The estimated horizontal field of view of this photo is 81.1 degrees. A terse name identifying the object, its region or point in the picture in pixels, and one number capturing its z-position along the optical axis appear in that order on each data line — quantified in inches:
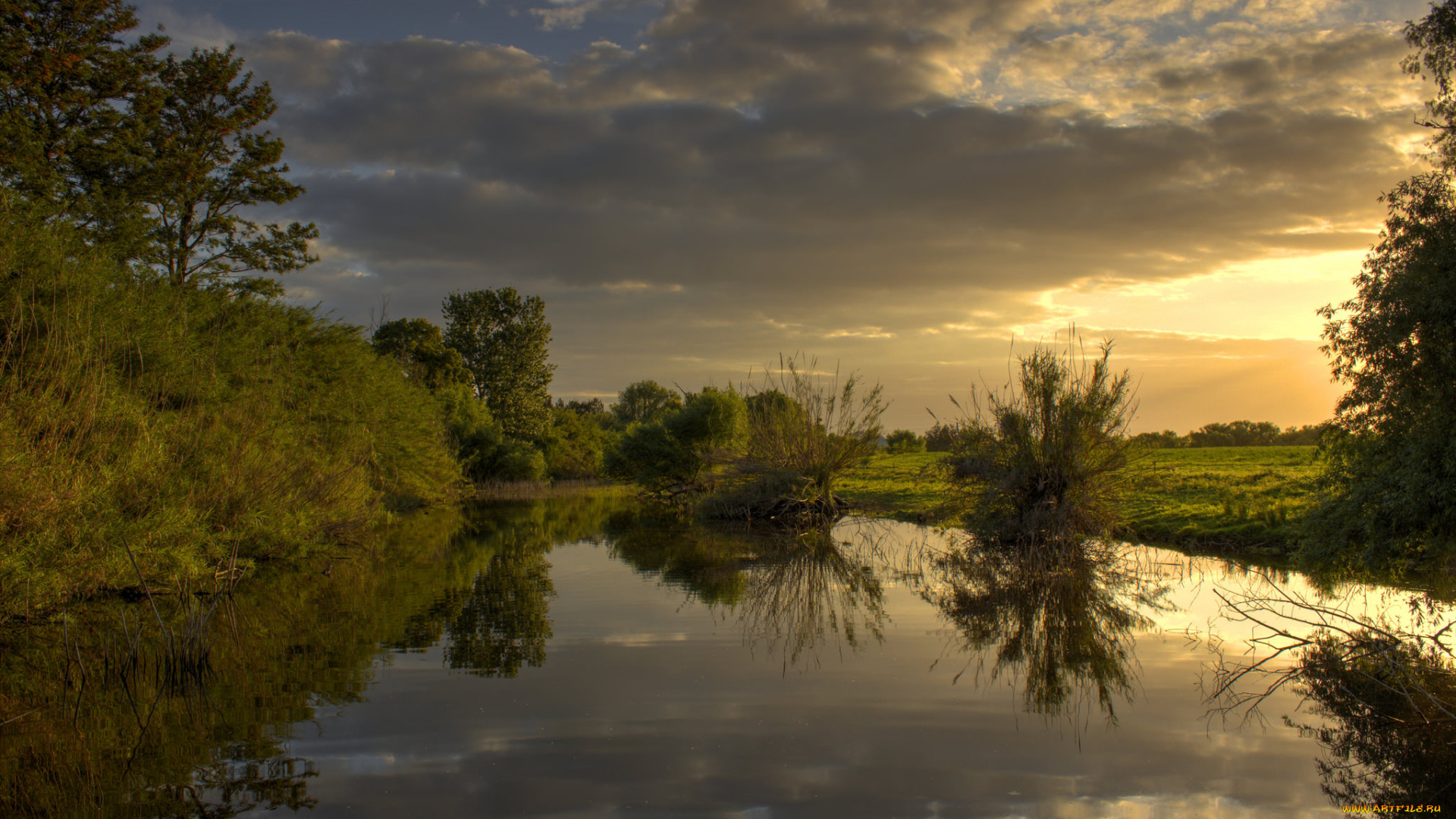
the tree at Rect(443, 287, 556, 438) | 2440.9
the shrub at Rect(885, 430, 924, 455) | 2640.0
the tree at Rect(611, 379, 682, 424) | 3905.0
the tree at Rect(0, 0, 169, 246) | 793.6
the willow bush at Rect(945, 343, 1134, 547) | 722.8
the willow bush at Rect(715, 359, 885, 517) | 1080.8
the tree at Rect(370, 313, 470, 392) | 2261.3
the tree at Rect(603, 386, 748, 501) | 1443.2
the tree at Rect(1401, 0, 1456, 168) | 492.7
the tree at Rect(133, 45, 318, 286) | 1005.2
